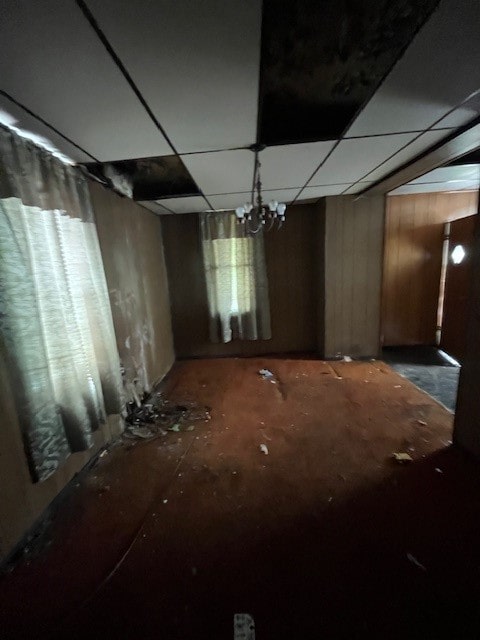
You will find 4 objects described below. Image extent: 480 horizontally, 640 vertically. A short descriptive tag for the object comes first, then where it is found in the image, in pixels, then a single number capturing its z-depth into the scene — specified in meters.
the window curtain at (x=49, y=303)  1.39
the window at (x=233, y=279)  3.90
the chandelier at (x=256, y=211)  2.43
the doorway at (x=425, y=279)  3.74
